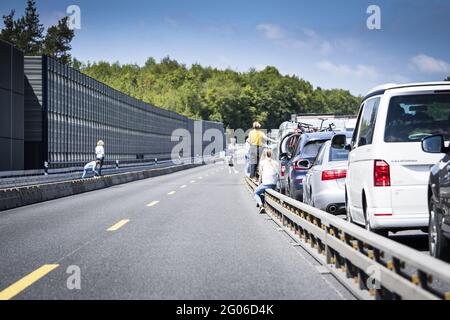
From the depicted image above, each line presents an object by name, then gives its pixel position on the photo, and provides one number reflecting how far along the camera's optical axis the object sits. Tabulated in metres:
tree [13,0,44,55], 104.50
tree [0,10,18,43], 102.88
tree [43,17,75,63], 106.12
